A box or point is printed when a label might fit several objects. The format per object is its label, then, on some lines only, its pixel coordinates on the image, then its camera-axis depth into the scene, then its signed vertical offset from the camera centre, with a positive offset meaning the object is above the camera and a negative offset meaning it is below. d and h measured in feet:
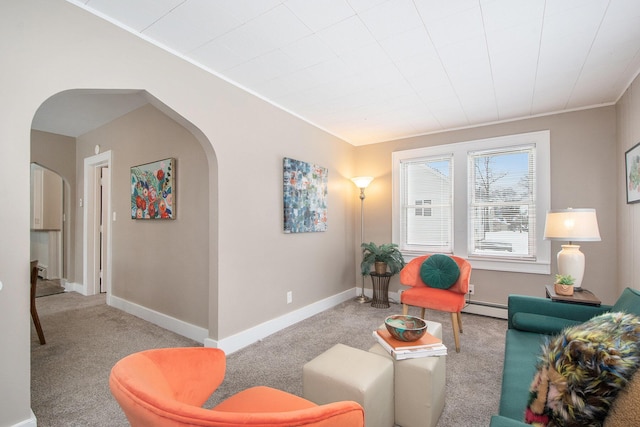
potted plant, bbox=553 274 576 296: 7.28 -1.75
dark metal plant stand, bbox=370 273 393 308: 13.33 -3.40
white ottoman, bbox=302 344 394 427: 4.73 -2.75
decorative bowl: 5.85 -2.27
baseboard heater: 11.87 -3.85
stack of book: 5.57 -2.53
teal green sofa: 4.27 -2.55
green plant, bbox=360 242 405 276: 13.19 -1.89
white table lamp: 7.71 -0.49
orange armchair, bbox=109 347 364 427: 2.34 -1.73
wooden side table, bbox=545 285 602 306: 6.78 -2.00
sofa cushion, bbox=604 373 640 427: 2.53 -1.69
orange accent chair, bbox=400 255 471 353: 9.08 -2.57
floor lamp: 14.19 +1.48
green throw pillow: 10.06 -1.95
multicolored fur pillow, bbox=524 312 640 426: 2.80 -1.57
